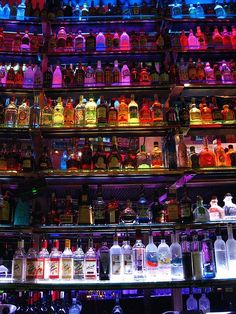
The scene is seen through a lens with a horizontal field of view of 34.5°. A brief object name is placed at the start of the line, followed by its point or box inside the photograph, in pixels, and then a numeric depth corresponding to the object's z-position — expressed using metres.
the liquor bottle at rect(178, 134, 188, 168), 3.09
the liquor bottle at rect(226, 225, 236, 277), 2.82
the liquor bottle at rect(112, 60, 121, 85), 3.32
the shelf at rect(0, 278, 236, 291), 2.61
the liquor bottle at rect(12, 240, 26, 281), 2.79
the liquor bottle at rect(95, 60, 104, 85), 3.33
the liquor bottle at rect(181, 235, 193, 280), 2.73
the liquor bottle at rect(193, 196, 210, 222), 2.95
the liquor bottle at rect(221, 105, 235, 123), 3.30
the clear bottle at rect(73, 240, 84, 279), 2.79
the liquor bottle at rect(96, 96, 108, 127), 3.18
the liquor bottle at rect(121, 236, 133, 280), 2.78
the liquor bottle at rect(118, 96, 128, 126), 3.23
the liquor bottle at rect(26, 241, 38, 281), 2.76
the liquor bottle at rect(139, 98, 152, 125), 3.25
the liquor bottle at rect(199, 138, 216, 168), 3.22
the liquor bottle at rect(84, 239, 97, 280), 2.78
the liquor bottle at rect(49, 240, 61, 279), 2.79
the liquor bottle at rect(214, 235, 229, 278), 2.83
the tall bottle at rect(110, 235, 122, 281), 2.77
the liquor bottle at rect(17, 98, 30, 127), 3.19
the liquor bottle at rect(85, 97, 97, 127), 3.22
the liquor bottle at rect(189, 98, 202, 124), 3.25
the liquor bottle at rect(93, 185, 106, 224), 2.97
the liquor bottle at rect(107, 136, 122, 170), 3.11
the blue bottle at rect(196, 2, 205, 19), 3.52
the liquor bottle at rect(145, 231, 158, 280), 2.78
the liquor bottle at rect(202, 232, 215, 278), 2.78
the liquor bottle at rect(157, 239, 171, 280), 2.78
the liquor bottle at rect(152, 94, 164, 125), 3.21
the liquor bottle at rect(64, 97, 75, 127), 3.21
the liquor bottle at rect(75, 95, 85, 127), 3.24
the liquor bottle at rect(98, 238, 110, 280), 2.78
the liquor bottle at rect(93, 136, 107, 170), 3.14
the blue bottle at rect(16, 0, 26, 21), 3.43
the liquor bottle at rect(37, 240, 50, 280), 2.80
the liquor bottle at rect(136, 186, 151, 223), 3.01
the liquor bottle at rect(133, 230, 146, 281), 2.78
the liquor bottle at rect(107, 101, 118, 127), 3.20
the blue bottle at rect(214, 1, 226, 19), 3.56
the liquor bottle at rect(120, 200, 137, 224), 3.01
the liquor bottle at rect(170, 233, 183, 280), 2.80
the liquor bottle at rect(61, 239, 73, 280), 2.78
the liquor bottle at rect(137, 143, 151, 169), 3.26
